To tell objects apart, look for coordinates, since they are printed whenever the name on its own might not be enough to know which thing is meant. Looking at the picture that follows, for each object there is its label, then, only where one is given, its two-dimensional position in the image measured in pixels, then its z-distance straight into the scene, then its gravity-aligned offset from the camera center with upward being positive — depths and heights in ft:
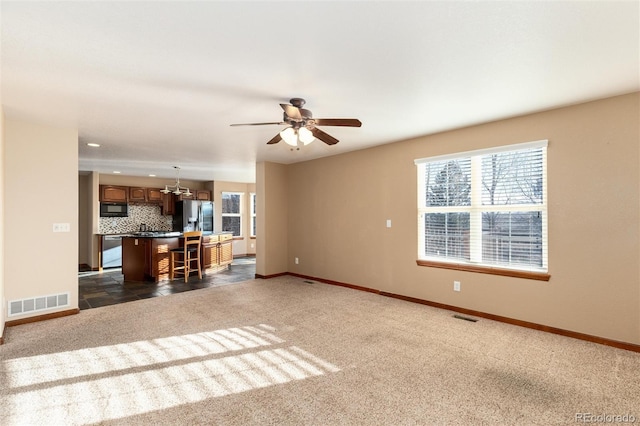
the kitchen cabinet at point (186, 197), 29.66 +1.67
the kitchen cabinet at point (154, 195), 28.53 +1.78
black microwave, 25.95 +0.42
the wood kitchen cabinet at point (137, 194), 27.44 +1.82
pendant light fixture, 24.88 +2.35
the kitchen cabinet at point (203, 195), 30.78 +1.90
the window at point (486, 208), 11.75 +0.20
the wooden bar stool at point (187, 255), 20.63 -2.89
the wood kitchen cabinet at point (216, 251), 23.21 -2.93
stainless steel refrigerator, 28.76 -0.18
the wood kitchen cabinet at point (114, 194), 25.68 +1.76
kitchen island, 20.38 -2.68
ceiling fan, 9.16 +2.75
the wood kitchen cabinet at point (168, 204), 29.58 +0.97
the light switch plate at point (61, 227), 13.10 -0.52
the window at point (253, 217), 33.40 -0.39
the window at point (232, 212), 32.45 +0.21
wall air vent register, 12.17 -3.60
